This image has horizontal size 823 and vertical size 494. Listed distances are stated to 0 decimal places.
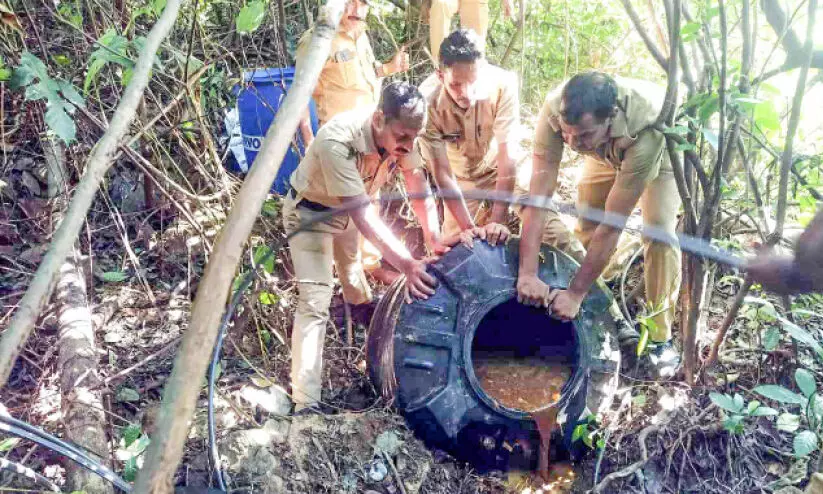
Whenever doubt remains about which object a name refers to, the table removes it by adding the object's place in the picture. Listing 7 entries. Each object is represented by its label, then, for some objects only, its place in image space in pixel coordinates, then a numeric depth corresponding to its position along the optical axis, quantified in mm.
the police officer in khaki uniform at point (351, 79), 4855
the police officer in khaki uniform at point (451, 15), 5961
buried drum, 3197
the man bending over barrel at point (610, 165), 3158
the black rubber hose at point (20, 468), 2023
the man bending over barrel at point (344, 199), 3408
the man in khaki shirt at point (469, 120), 3943
